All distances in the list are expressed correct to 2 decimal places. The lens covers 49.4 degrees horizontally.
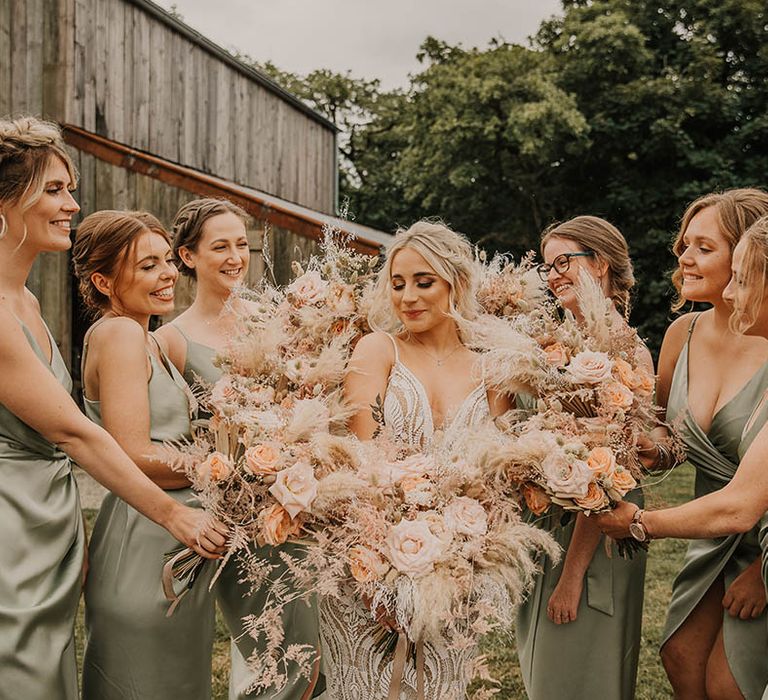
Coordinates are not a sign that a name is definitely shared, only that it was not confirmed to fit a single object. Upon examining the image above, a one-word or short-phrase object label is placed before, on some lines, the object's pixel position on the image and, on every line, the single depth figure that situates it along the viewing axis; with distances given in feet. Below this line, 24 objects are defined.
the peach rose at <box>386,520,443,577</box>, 8.34
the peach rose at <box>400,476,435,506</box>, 8.79
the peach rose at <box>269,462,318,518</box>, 8.66
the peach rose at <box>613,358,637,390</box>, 10.13
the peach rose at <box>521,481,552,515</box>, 9.57
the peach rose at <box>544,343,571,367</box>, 10.09
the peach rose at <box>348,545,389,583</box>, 8.52
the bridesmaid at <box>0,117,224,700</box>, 8.71
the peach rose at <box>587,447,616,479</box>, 9.15
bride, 9.86
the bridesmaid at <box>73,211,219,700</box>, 10.20
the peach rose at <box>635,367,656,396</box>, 10.27
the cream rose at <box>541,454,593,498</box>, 9.09
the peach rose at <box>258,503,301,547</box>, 8.77
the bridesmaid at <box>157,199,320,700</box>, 11.83
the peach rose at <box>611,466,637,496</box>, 9.35
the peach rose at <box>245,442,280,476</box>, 8.79
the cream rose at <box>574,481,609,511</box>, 9.26
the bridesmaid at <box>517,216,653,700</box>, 11.25
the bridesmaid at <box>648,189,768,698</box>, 10.41
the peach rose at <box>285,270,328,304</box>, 11.67
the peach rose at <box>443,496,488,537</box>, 8.64
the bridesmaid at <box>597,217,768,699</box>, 9.06
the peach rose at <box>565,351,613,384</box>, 9.78
